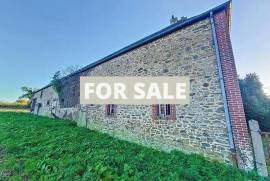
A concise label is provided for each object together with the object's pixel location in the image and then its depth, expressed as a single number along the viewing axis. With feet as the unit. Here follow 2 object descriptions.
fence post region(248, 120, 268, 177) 13.16
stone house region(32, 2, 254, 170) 15.12
